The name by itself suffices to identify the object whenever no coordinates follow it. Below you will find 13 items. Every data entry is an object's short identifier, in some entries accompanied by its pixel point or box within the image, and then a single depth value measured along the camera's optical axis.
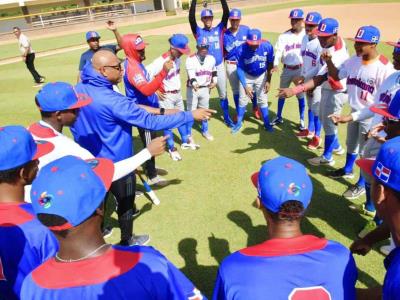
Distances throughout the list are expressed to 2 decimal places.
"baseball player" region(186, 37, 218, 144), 7.64
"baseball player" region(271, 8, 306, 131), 7.79
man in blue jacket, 4.05
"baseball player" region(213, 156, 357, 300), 1.82
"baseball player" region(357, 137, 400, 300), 1.86
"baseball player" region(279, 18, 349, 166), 5.68
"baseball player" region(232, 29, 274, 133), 7.70
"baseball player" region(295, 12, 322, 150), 6.81
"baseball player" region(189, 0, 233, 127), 8.52
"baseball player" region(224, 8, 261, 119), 8.67
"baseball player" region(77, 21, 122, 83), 8.72
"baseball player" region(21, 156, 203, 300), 1.66
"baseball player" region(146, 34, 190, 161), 6.53
